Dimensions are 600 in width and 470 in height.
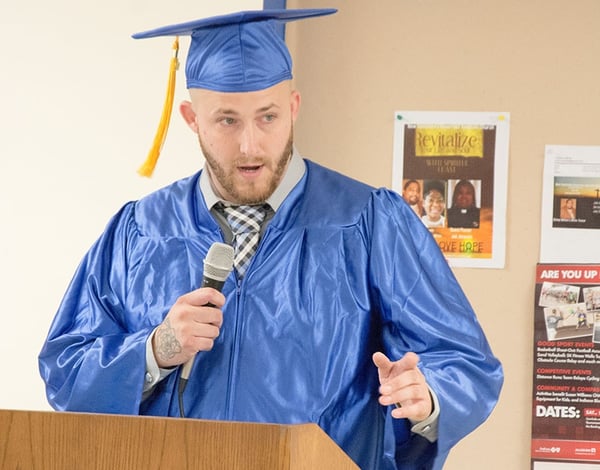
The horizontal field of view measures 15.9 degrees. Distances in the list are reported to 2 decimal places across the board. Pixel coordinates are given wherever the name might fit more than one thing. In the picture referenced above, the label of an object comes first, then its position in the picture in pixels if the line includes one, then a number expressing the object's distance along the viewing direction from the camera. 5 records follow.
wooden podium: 2.41
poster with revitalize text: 6.24
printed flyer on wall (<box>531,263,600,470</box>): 6.10
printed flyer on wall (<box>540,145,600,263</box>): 6.18
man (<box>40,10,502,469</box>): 3.88
